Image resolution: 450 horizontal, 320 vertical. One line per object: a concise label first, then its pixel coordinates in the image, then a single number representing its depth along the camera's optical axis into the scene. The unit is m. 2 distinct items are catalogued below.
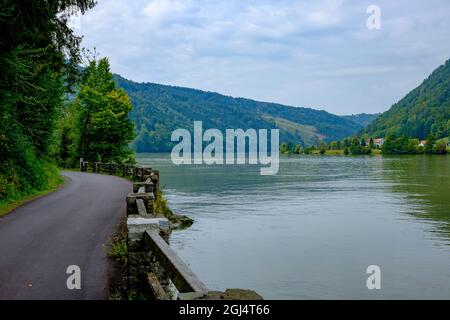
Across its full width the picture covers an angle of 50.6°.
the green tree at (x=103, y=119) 51.69
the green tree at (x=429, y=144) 177.62
